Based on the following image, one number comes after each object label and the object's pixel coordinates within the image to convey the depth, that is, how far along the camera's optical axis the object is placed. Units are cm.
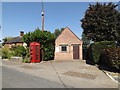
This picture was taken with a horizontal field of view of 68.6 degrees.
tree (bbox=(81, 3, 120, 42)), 1184
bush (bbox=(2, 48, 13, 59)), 1516
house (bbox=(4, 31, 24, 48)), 2357
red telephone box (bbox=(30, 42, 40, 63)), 1103
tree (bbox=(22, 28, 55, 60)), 1210
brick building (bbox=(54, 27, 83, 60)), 1397
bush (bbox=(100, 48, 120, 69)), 628
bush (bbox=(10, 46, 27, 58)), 1256
